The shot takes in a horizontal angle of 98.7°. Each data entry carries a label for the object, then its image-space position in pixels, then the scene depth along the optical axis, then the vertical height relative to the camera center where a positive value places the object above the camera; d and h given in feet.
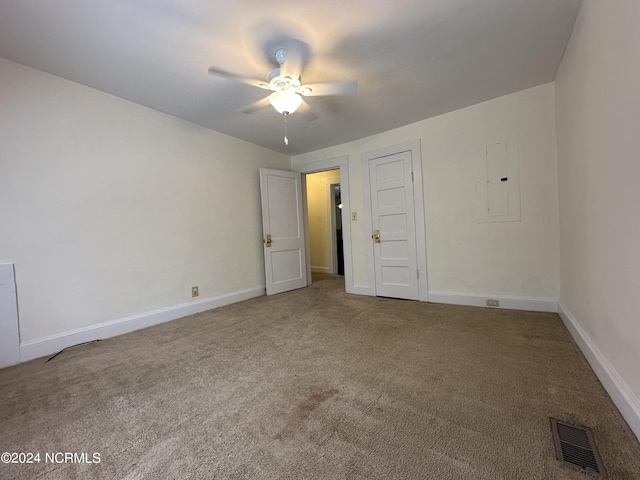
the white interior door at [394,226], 12.31 +0.08
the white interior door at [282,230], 14.46 +0.14
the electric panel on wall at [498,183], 9.98 +1.50
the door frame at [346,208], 14.23 +1.12
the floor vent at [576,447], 3.58 -3.20
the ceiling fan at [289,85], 6.85 +3.81
